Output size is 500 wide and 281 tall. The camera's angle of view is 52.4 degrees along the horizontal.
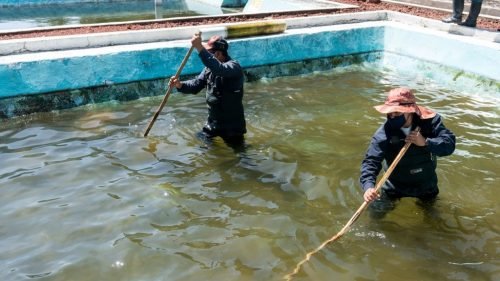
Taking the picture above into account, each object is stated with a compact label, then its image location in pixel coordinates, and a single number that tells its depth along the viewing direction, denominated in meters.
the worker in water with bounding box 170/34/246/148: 5.70
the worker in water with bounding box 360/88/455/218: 4.16
